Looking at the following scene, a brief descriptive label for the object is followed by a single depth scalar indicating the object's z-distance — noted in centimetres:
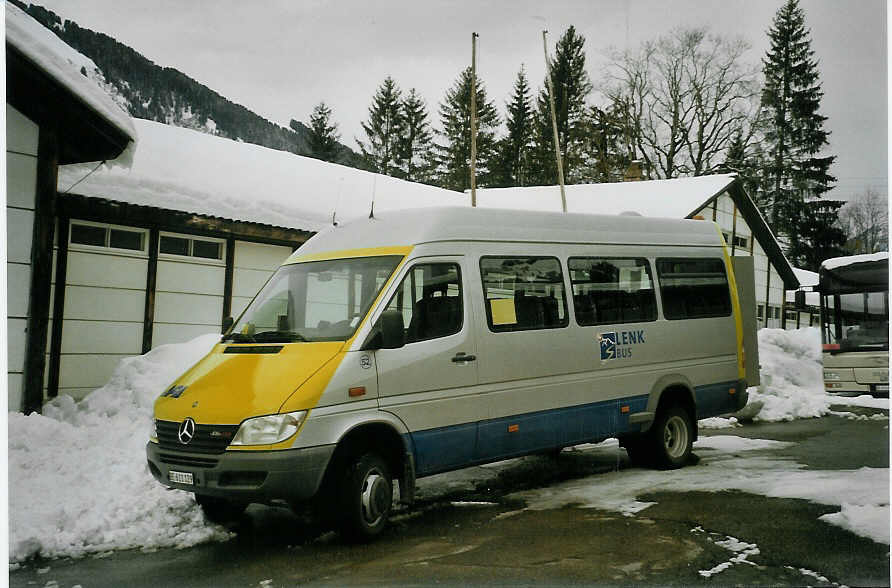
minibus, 544
